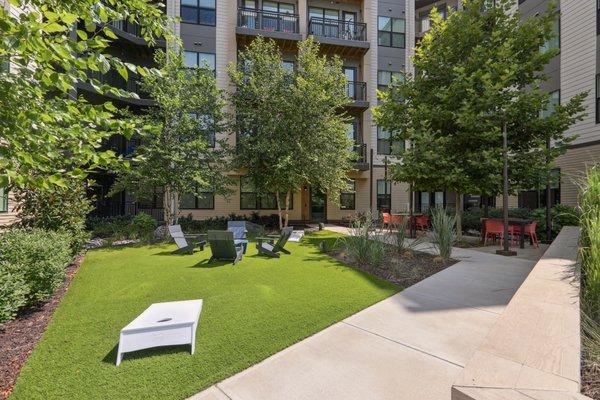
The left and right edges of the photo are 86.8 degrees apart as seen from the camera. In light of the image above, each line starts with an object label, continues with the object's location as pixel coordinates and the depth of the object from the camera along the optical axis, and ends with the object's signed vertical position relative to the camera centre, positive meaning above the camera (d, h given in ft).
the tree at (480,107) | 33.12 +9.26
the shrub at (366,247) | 25.98 -4.64
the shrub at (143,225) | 47.44 -4.91
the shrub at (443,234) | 27.63 -3.70
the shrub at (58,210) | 27.76 -1.59
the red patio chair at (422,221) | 48.60 -4.46
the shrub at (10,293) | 14.23 -4.72
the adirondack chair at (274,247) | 31.94 -5.65
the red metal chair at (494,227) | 33.86 -3.72
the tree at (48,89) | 8.48 +3.07
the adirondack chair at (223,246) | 28.12 -4.82
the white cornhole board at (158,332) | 11.98 -5.42
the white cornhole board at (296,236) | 42.37 -5.90
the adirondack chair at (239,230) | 33.94 -4.82
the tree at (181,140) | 43.83 +7.72
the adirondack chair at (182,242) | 33.78 -5.55
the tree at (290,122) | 49.21 +11.23
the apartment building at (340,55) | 53.83 +28.10
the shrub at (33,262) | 17.31 -3.89
